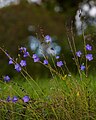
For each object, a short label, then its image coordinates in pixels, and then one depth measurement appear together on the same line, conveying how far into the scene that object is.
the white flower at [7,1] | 14.21
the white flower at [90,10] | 13.89
